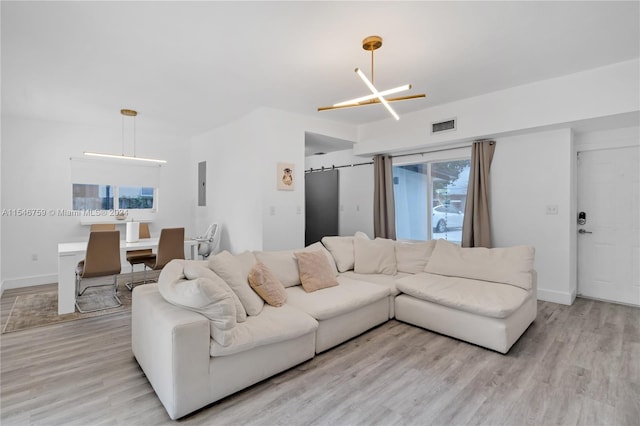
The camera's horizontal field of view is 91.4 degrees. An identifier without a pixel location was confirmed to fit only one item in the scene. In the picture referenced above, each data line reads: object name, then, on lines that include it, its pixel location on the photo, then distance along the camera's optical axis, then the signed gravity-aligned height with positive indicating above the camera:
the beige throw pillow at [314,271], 3.12 -0.63
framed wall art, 4.52 +0.50
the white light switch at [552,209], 3.89 +0.00
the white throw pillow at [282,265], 3.11 -0.55
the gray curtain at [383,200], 5.43 +0.18
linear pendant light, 4.53 +1.46
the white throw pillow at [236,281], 2.40 -0.55
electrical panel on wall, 5.92 +0.54
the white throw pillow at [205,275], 2.22 -0.46
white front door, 3.77 -0.21
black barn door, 6.49 +0.13
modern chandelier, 2.59 +0.96
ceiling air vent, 4.40 +1.21
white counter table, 3.49 -0.74
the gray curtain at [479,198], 4.32 +0.16
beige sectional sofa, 1.90 -0.79
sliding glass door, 4.87 +0.20
